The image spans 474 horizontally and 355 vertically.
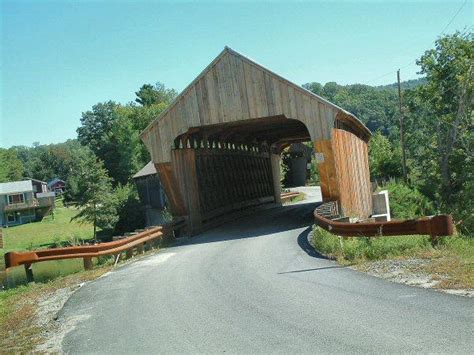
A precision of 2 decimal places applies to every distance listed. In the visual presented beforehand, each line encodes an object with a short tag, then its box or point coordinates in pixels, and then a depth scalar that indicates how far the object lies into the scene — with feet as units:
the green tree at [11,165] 255.50
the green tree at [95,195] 124.26
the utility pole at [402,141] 132.98
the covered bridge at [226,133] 51.98
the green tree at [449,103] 112.68
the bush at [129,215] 125.49
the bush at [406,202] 104.17
